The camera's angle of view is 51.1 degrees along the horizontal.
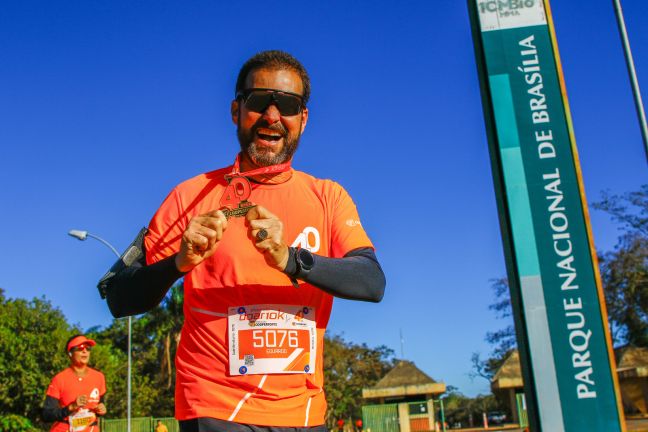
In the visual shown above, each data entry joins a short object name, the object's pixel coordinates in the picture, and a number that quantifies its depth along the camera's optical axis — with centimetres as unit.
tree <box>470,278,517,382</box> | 4544
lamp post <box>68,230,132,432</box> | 2261
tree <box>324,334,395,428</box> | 5497
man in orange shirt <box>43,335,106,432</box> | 877
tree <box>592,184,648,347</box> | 3625
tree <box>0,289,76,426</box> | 3441
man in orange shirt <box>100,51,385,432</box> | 227
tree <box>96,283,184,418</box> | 3859
